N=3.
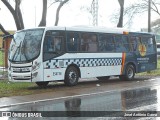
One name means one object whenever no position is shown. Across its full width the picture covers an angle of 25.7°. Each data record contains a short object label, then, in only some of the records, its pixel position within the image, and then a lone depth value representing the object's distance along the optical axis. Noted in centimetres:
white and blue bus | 1534
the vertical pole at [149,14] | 2568
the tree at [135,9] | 4459
